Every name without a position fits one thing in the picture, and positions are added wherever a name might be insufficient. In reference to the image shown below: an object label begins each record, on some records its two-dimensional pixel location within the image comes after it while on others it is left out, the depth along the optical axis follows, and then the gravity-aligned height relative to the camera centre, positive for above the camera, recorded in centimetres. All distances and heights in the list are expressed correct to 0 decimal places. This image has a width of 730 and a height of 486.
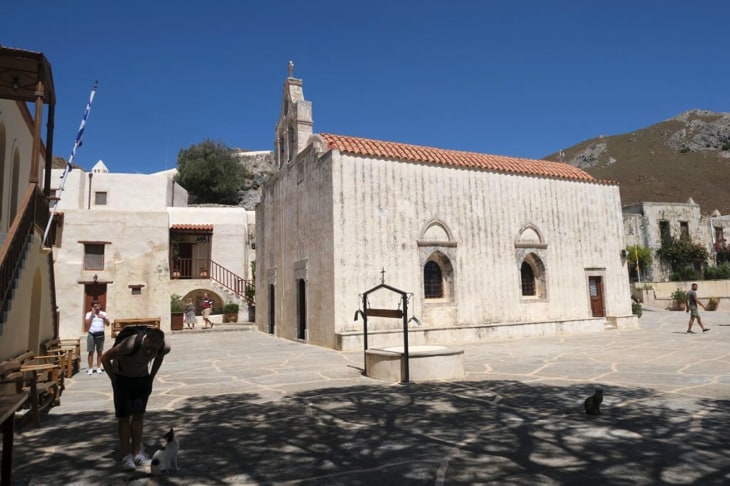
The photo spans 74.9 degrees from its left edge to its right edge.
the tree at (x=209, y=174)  4231 +1150
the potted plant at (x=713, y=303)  2514 -80
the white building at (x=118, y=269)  2064 +159
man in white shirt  1054 -61
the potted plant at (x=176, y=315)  2244 -54
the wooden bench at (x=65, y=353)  866 -86
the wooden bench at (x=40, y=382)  570 -104
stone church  1402 +180
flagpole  1118 +410
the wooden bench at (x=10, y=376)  533 -77
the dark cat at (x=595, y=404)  547 -129
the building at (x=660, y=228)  3756 +486
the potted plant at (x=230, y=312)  2467 -52
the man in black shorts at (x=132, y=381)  412 -66
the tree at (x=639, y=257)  3653 +250
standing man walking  1453 -54
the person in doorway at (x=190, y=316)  2315 -65
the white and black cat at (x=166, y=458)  385 -125
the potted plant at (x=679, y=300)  2679 -64
